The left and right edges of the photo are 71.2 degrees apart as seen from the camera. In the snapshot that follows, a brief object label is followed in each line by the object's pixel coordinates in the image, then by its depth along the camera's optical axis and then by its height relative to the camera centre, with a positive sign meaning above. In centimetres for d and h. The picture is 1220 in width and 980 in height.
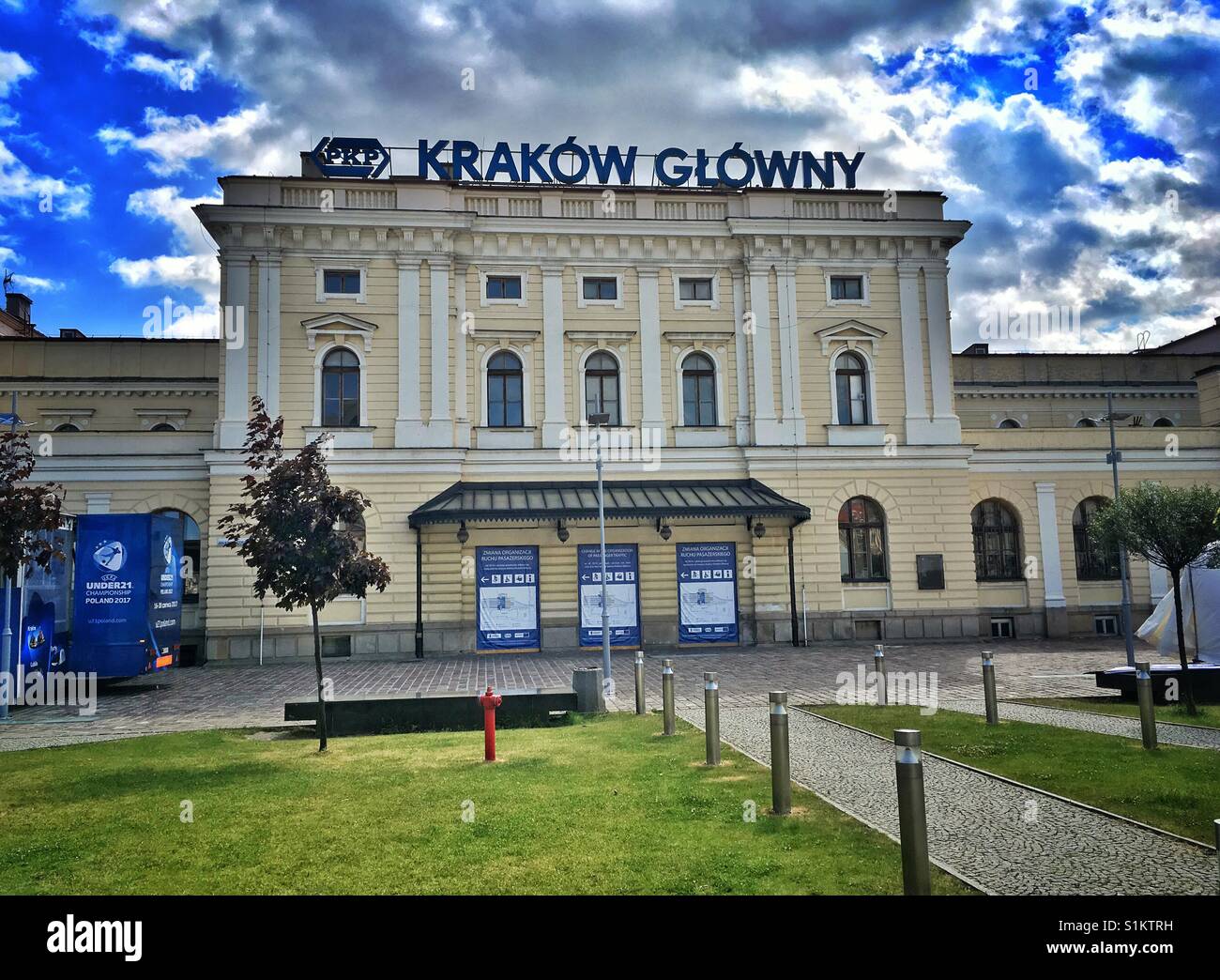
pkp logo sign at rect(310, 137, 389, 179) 2697 +1293
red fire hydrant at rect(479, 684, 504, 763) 1048 -204
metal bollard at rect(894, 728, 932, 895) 543 -170
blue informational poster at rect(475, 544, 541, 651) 2548 -112
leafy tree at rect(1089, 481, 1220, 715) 1485 +31
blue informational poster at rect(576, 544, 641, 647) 2591 -106
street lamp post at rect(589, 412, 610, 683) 1755 -169
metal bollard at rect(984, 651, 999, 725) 1238 -211
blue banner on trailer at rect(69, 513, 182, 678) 1847 -61
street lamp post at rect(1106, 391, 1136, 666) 1945 -124
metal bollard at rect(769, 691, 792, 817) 777 -198
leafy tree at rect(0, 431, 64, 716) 1488 +98
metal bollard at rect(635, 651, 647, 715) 1411 -213
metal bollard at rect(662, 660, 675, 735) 1198 -199
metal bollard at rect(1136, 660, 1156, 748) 1032 -206
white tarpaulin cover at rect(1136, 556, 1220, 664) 1845 -162
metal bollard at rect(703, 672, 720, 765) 994 -191
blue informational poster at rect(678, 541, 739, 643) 2634 -120
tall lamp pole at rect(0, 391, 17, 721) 1611 -138
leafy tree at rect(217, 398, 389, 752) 1173 +45
